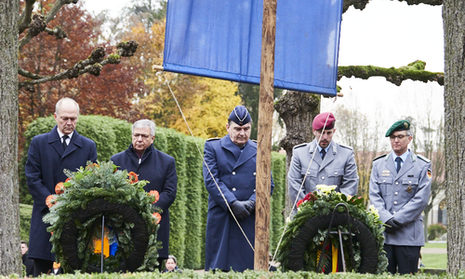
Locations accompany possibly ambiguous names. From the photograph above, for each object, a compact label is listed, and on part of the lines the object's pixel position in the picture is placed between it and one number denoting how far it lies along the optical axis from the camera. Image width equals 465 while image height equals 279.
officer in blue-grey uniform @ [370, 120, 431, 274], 13.21
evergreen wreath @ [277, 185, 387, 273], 11.11
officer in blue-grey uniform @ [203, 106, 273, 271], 12.88
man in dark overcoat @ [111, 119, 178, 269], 13.26
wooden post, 10.18
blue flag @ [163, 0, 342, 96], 11.45
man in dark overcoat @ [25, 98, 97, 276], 12.29
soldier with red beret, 13.40
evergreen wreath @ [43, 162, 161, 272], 10.77
